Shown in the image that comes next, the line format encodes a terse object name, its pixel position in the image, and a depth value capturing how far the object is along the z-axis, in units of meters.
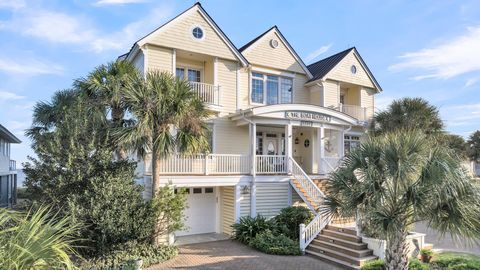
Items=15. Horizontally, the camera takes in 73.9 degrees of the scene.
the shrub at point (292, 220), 13.73
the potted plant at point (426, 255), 11.38
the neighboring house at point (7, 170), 24.50
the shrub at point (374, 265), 9.95
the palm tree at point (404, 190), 7.39
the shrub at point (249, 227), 13.57
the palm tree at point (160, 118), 10.61
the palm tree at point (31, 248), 3.26
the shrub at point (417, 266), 9.58
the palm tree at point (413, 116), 17.66
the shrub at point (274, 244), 12.03
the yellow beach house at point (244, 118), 14.91
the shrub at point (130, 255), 10.13
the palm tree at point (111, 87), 11.17
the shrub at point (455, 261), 9.77
